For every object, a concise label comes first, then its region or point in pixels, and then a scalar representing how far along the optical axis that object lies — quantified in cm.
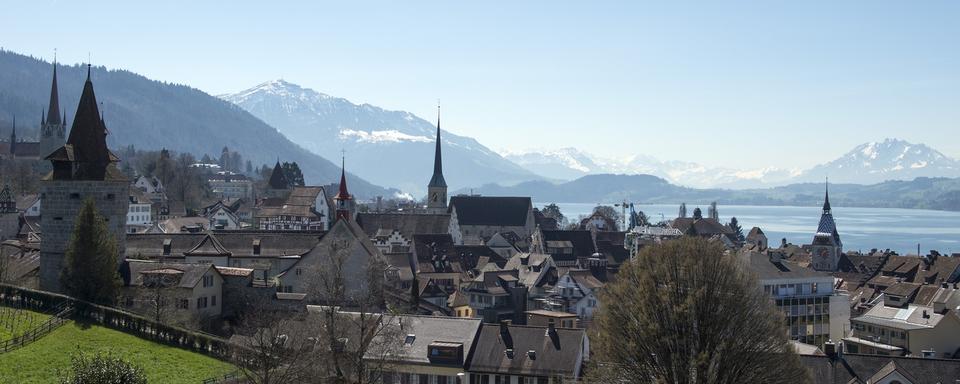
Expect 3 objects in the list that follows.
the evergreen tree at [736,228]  17852
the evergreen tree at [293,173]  18400
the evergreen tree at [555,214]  19300
